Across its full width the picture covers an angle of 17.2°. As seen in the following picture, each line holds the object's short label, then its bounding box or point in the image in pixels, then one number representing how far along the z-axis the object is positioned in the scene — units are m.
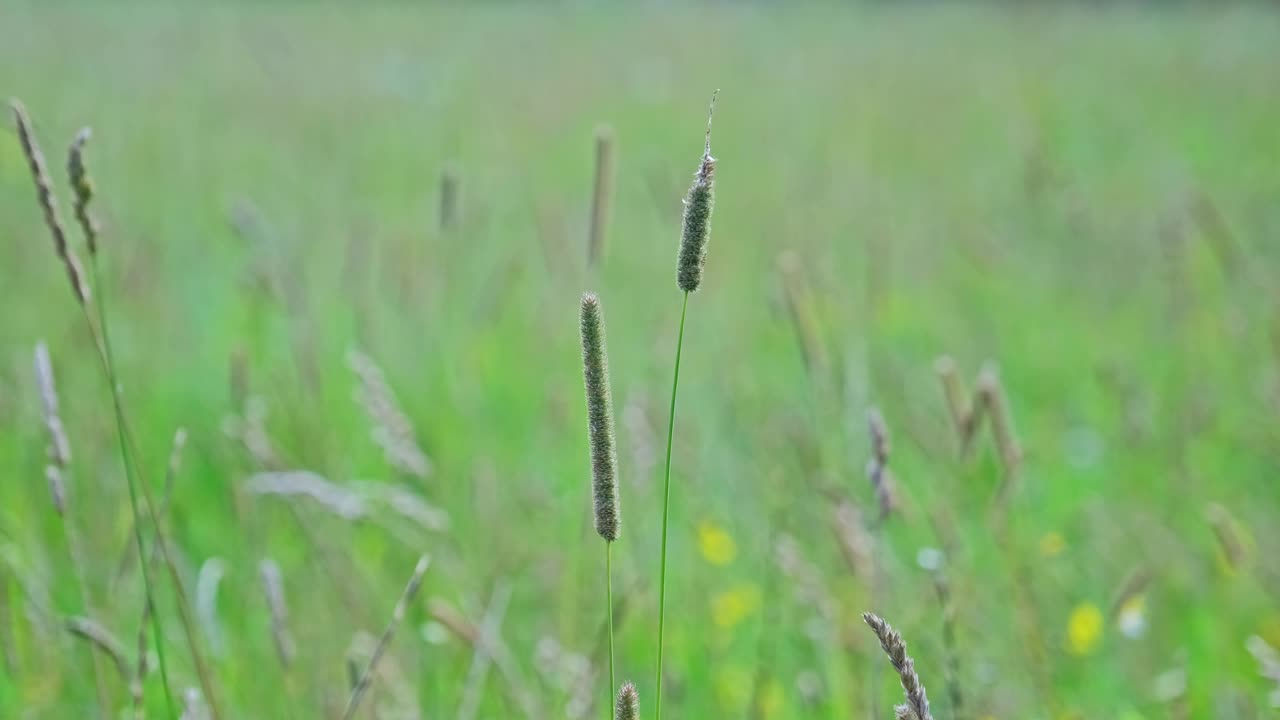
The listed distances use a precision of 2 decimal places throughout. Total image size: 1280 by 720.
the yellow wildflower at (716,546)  2.77
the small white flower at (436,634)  2.02
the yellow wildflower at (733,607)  2.47
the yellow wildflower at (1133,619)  2.20
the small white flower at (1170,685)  2.05
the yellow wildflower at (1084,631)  2.33
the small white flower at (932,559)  1.90
